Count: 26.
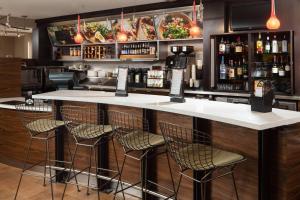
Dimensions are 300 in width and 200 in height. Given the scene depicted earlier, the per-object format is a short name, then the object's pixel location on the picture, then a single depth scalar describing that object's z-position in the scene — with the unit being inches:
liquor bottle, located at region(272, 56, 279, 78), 216.6
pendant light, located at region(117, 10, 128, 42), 227.0
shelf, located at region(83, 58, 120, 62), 308.3
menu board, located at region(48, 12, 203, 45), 263.9
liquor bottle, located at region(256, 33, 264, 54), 219.9
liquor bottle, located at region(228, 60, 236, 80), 235.8
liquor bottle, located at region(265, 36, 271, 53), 217.8
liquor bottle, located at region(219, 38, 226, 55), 236.5
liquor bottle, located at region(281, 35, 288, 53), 213.2
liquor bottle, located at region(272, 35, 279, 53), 215.2
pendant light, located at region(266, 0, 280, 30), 156.1
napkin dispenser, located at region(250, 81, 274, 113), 111.0
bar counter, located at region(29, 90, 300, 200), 99.7
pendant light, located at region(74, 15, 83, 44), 237.3
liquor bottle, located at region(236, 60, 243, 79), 233.8
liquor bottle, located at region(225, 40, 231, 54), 235.9
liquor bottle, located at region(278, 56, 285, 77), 215.0
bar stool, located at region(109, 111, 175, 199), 122.0
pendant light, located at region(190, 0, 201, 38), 197.2
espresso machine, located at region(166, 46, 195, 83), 257.7
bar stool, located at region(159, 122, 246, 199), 98.5
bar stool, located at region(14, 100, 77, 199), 171.9
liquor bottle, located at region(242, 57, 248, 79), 231.6
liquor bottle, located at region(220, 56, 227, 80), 239.3
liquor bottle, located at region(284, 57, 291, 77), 213.0
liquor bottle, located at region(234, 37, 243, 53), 231.0
